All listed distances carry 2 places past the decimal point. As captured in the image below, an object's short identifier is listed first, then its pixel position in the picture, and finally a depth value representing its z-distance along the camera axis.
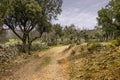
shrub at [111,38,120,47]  6.99
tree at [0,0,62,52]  12.87
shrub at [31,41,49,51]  17.07
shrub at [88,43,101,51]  8.20
